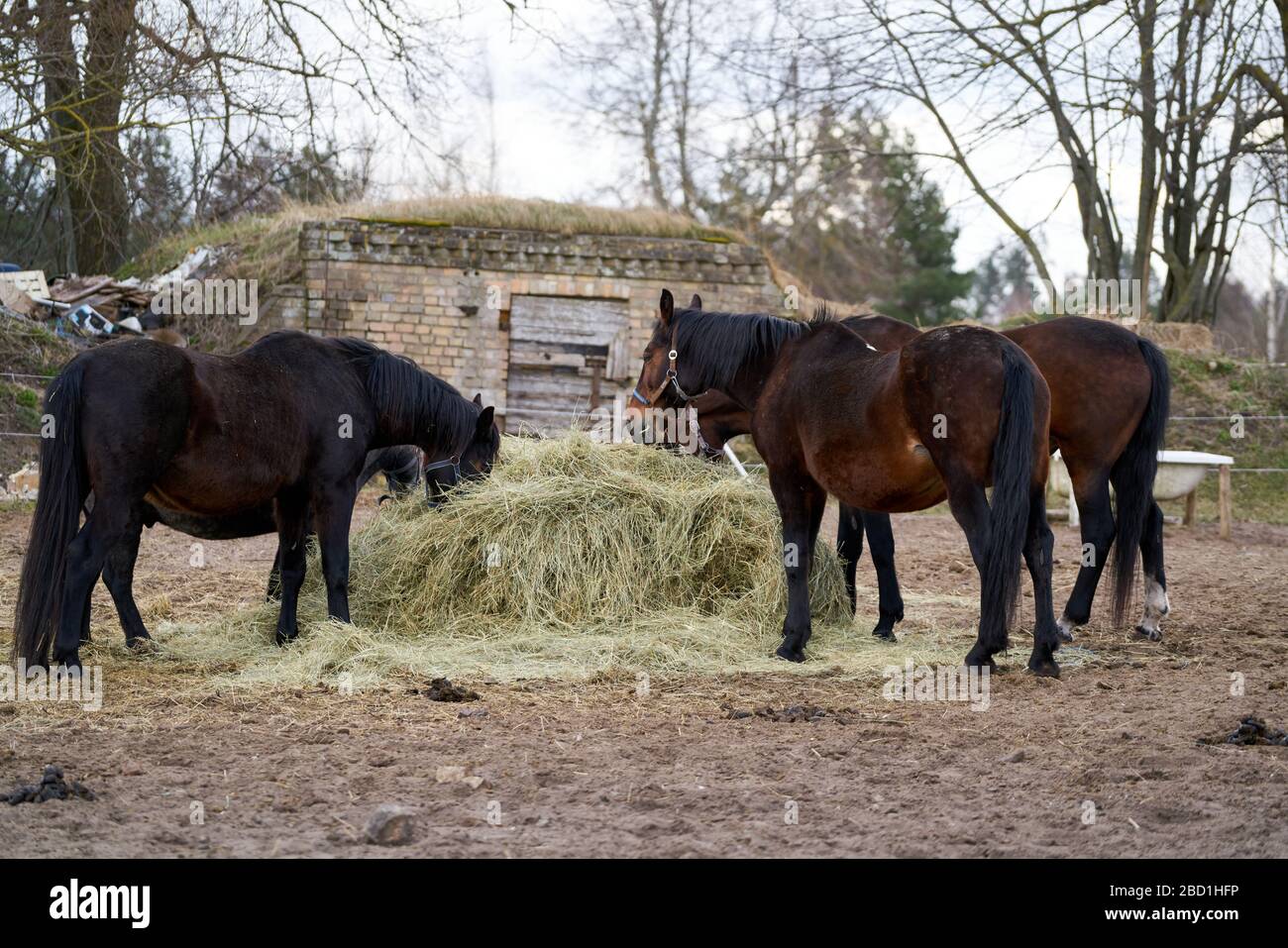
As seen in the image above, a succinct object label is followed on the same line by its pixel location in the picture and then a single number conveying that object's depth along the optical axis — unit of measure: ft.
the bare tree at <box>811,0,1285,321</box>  47.11
